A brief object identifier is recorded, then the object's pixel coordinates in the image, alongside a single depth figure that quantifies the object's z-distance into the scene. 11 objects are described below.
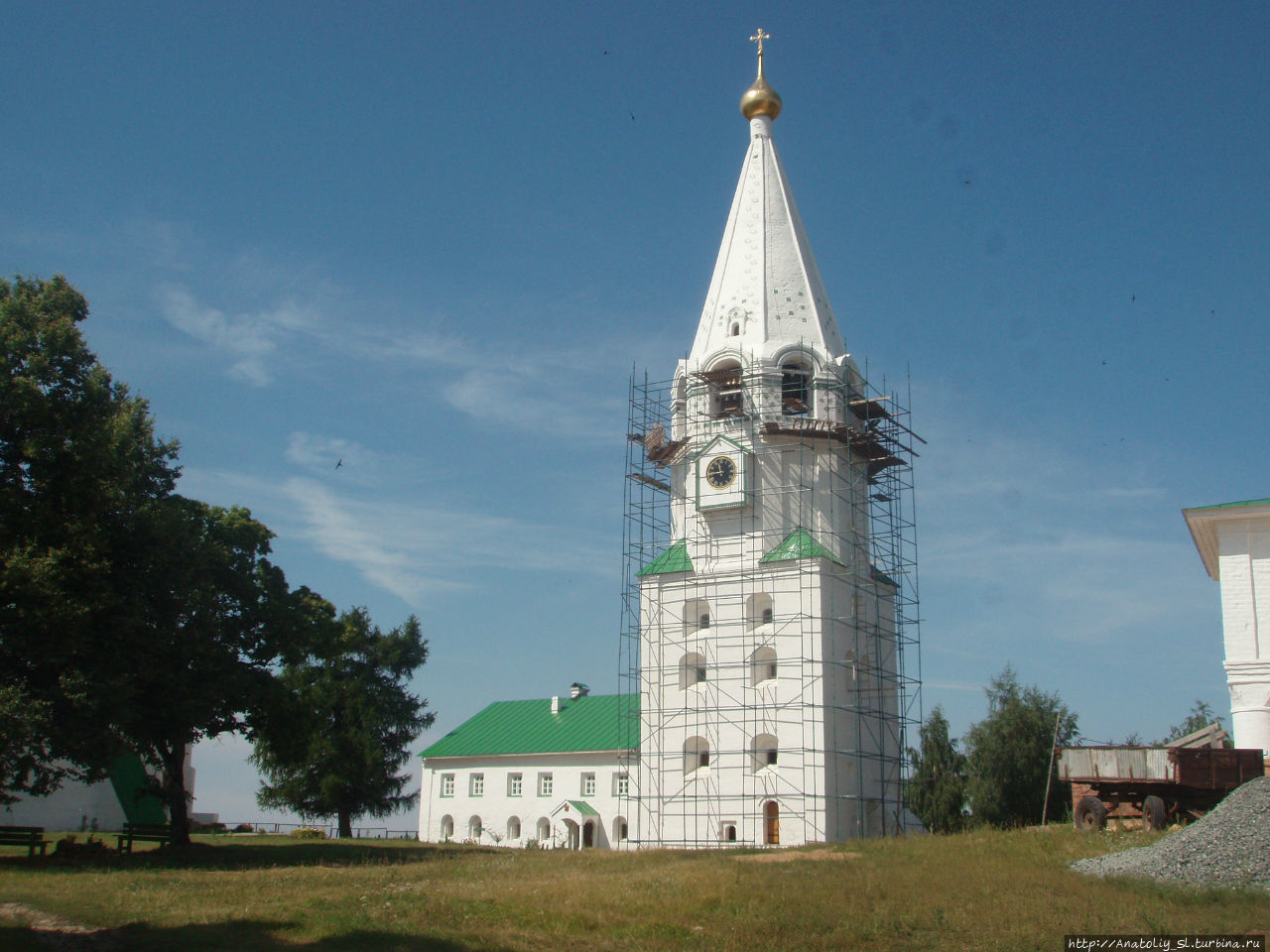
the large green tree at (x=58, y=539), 23.75
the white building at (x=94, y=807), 43.19
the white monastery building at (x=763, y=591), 36.16
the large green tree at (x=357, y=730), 45.34
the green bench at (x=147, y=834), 28.25
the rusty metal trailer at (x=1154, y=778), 23.91
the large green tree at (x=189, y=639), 26.86
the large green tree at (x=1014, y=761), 41.78
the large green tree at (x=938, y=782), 45.19
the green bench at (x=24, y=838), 25.95
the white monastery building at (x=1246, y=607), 25.91
